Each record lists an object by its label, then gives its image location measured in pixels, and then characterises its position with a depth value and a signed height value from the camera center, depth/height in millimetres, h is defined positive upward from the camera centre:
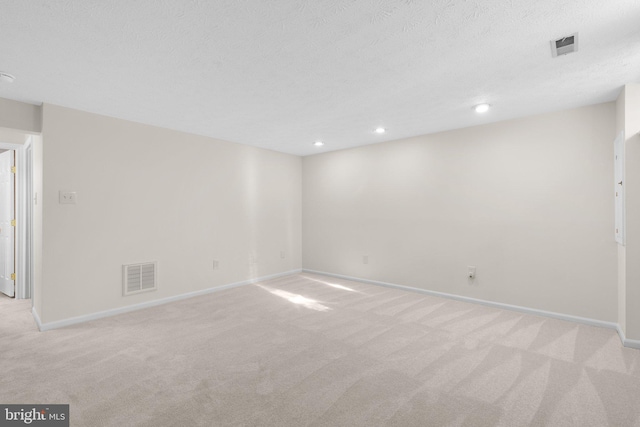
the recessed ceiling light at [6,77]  2441 +1135
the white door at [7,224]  4406 -112
